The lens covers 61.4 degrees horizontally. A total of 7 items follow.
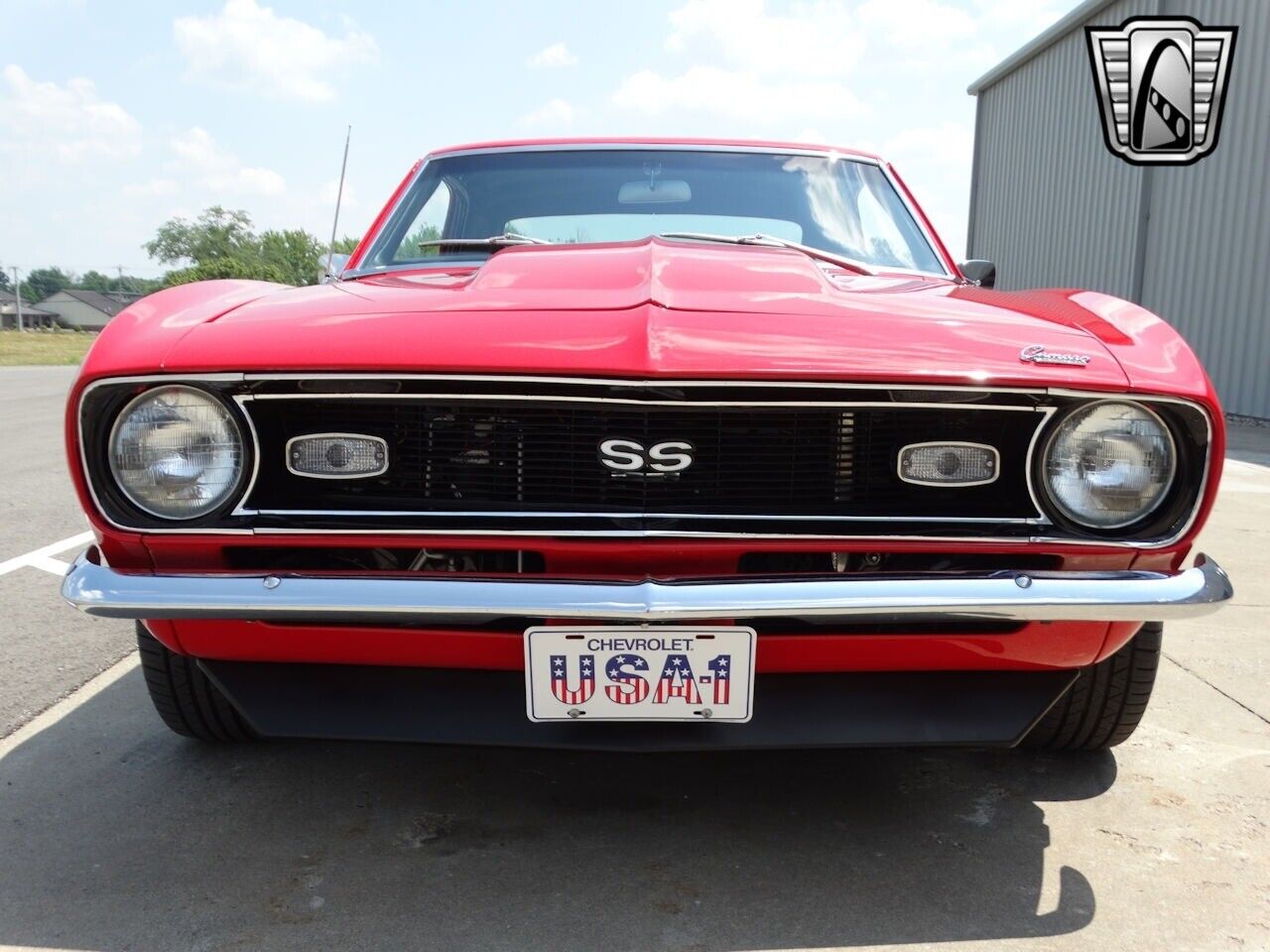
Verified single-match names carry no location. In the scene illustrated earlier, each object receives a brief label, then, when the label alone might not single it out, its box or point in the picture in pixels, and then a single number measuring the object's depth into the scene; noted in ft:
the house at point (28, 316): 263.90
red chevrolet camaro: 5.66
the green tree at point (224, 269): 212.31
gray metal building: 36.37
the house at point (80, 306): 272.10
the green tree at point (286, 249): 237.45
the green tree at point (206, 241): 273.33
